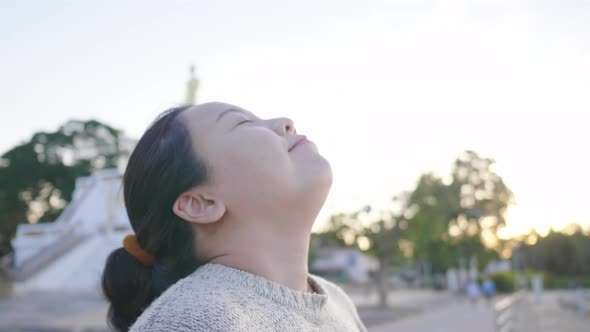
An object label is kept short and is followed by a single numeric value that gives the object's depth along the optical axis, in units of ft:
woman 4.26
